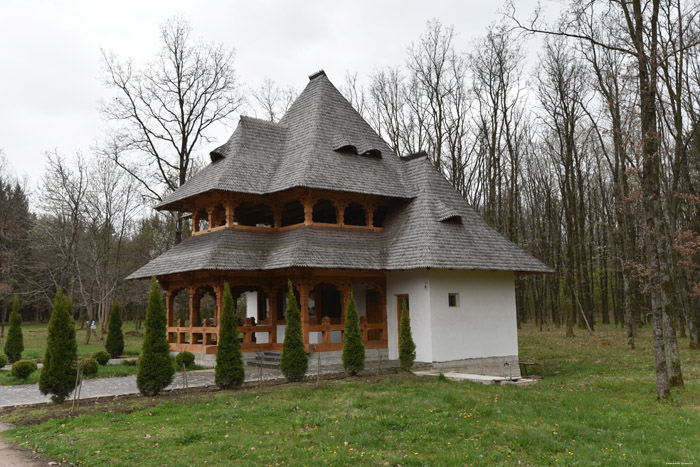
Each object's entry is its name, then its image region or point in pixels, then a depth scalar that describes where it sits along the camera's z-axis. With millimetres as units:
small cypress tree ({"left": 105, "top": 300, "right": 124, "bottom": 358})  19922
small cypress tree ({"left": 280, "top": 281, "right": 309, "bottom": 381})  12875
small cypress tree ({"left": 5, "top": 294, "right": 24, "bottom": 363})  18611
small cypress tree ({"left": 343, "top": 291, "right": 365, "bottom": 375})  13734
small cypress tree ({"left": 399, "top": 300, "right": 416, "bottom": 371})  14328
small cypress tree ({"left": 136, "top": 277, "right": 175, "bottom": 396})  11453
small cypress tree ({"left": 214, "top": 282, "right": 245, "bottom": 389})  12031
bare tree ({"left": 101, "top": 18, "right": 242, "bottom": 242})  24109
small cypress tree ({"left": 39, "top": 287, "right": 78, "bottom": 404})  10648
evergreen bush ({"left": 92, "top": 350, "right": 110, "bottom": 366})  17344
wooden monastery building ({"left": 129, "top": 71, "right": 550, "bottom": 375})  16078
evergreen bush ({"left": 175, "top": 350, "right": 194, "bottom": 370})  15394
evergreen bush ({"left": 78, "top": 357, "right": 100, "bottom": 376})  14689
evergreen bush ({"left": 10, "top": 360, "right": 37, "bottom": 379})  14328
